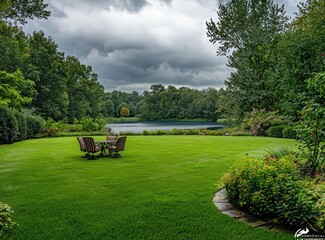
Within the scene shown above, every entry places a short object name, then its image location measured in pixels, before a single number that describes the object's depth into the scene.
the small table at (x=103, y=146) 10.18
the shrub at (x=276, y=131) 18.11
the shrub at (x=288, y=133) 16.84
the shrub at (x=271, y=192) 3.37
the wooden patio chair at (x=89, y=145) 9.70
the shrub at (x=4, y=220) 2.79
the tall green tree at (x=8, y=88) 14.20
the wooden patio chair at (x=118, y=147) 10.01
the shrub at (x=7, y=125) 16.44
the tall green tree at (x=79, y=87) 40.91
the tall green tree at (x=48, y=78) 33.09
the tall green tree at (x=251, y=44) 23.58
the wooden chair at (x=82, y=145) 10.12
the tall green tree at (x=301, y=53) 16.97
